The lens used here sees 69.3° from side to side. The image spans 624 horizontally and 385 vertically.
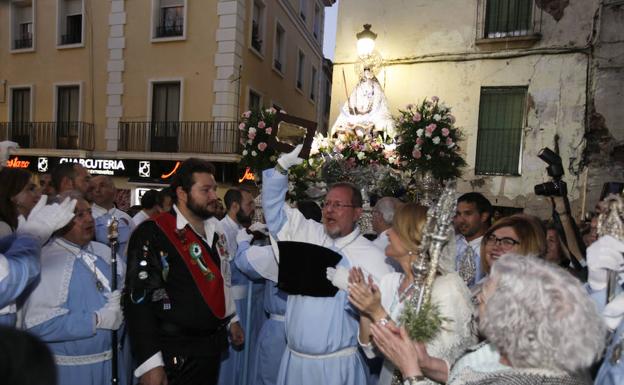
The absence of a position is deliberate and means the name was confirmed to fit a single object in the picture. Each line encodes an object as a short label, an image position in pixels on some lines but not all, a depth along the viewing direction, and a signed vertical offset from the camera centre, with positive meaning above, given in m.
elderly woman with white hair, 1.58 -0.52
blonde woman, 2.15 -0.63
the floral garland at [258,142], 5.77 +0.34
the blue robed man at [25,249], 2.06 -0.47
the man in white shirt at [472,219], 4.39 -0.38
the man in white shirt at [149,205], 6.09 -0.59
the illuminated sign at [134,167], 13.64 -0.20
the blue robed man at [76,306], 2.70 -0.92
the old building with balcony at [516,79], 8.62 +2.10
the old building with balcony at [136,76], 13.70 +2.82
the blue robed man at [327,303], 3.09 -0.92
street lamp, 9.21 +2.73
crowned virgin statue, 7.89 +1.25
